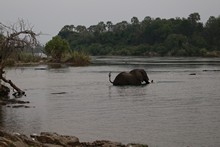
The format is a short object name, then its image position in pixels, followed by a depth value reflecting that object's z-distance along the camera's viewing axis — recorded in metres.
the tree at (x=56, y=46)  114.56
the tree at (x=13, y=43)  33.34
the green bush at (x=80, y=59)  113.41
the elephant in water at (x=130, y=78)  52.31
